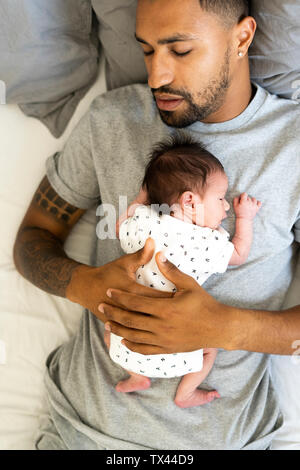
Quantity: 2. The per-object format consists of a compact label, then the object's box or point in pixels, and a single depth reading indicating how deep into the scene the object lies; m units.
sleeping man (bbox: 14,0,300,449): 1.28
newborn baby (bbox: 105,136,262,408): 1.25
